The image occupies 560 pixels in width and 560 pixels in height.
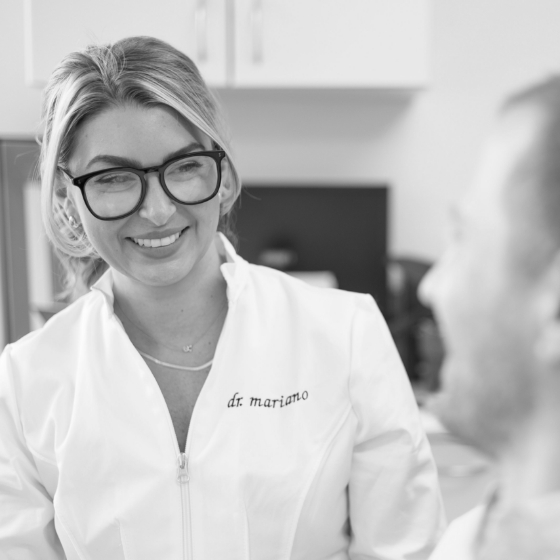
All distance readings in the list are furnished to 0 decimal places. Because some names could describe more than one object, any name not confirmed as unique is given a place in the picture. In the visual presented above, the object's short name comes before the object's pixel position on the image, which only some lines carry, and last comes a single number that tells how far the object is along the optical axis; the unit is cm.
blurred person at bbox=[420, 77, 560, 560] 42
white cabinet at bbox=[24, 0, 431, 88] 178
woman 99
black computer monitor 207
